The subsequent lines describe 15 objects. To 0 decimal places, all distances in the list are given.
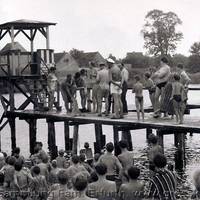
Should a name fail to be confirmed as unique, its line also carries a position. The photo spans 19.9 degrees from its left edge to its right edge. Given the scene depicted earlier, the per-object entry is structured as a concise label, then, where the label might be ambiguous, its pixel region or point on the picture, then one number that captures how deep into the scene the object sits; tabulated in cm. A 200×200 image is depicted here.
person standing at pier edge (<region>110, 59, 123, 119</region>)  1980
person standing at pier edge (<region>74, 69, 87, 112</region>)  2295
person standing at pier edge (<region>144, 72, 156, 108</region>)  2100
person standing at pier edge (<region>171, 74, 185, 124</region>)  1725
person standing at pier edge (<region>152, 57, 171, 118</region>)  1872
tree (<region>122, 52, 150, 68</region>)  10569
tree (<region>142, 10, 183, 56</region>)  9492
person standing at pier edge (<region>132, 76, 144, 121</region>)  1892
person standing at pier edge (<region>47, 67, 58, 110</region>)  2490
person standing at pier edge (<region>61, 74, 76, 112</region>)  2291
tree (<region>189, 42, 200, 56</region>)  10644
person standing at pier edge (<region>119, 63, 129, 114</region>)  1988
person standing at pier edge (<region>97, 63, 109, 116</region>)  2052
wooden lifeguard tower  2885
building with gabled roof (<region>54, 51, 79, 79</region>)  10785
